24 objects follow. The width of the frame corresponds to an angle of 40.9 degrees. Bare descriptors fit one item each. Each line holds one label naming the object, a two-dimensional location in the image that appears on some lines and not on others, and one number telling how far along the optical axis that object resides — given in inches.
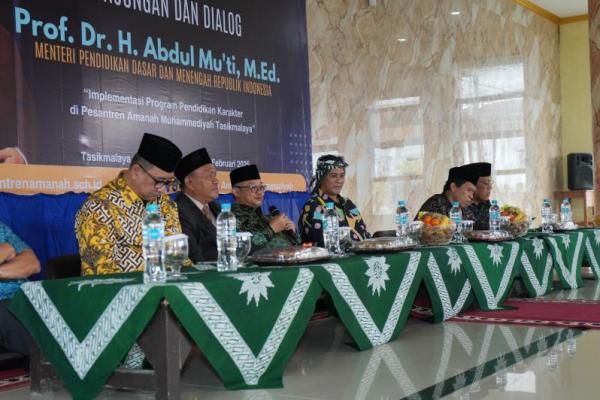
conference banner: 180.2
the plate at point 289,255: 127.7
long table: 102.5
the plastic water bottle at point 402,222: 168.4
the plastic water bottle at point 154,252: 105.0
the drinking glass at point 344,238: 150.7
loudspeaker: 505.0
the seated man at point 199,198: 167.9
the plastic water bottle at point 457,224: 187.6
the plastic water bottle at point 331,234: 147.9
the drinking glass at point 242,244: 126.3
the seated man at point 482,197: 235.0
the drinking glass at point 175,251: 107.7
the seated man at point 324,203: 187.5
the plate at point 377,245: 151.3
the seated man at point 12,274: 138.3
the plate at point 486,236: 188.2
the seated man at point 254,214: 178.4
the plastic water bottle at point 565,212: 260.8
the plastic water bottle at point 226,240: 123.0
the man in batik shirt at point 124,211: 132.0
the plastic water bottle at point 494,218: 200.1
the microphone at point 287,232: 178.8
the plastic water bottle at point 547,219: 240.2
